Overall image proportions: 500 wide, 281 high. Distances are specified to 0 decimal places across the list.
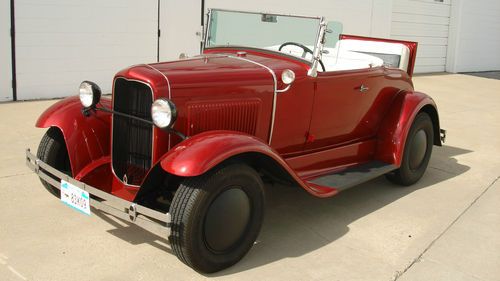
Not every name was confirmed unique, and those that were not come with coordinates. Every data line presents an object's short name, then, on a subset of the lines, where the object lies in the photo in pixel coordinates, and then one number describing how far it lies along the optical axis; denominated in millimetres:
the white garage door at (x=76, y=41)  7840
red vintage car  3100
